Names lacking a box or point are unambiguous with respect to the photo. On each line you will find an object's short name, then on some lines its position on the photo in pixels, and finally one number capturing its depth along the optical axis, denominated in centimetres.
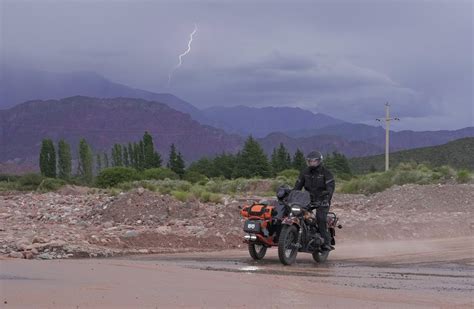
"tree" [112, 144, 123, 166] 12669
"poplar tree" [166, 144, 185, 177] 9672
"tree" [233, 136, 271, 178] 8956
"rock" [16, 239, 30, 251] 1557
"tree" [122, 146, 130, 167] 12575
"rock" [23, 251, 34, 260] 1484
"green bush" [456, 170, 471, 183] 3990
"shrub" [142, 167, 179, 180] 7824
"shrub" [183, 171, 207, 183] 7961
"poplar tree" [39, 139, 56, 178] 10862
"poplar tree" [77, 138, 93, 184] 11355
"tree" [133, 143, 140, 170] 11175
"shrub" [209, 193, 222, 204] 3334
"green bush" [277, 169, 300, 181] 7748
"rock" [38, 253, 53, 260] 1480
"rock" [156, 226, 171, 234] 1941
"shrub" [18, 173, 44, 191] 6681
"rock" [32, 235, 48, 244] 1617
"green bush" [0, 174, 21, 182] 8995
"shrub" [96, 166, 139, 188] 6595
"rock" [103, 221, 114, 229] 2282
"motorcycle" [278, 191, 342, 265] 1365
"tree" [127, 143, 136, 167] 11774
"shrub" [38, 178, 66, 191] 5669
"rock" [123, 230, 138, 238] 1820
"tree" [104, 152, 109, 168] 14580
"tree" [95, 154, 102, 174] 14562
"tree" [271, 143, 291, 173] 9854
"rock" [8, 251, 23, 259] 1486
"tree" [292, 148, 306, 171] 9931
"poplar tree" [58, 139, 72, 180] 11550
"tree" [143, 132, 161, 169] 10400
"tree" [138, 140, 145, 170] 10966
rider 1427
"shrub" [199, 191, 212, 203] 3340
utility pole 6575
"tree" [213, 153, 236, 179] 9462
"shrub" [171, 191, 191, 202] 3060
